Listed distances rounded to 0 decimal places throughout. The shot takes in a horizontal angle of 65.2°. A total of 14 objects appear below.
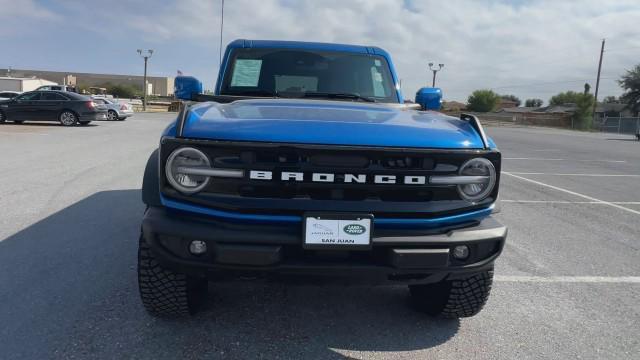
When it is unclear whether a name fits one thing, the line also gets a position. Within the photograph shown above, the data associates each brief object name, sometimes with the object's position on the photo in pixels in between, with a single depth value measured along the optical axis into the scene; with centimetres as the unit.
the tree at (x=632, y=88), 5816
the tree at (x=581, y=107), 5438
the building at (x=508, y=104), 13749
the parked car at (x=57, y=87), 3026
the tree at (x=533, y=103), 14282
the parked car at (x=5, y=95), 2739
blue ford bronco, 241
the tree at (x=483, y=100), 9888
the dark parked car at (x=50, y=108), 1927
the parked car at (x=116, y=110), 2512
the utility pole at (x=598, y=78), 5639
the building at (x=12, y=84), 4840
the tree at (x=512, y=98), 15238
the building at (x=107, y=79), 10106
